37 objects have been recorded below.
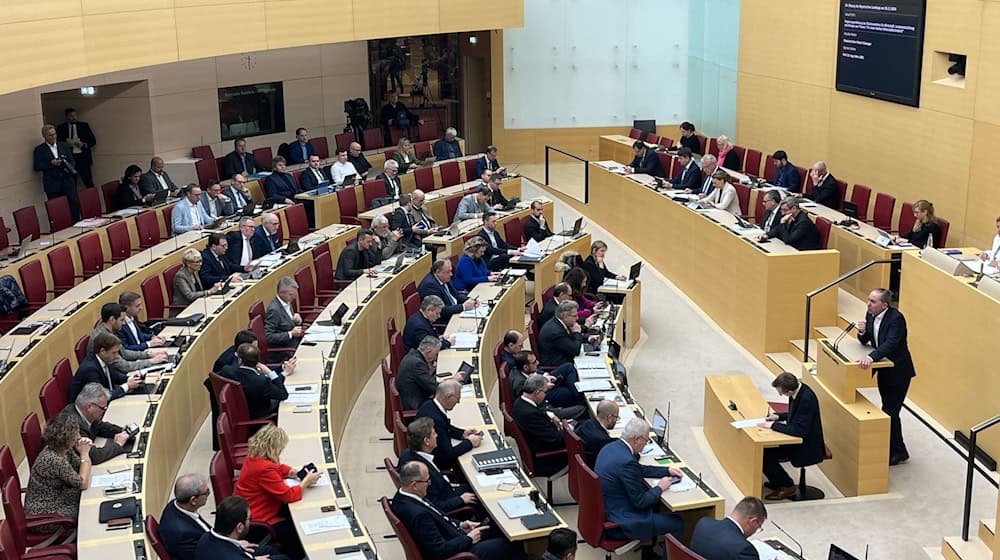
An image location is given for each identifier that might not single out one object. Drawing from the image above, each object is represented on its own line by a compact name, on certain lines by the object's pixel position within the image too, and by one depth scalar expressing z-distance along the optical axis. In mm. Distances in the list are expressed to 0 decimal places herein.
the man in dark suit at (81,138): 17391
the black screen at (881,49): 15102
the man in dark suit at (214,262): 12672
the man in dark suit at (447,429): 8477
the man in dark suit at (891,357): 10359
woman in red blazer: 7520
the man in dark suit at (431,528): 7285
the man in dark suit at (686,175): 17438
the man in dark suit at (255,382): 9406
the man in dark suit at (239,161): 18016
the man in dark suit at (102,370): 9148
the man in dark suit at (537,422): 9242
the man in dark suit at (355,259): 13492
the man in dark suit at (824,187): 15727
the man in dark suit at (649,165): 18688
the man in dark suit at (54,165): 15656
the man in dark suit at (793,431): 9648
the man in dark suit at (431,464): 7902
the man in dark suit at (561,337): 10906
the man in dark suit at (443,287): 12211
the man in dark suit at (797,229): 13633
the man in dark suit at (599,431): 8875
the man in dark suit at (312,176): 17453
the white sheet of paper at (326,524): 7156
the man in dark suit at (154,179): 16094
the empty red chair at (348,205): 16656
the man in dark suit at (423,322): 10883
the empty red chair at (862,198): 15539
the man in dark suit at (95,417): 8164
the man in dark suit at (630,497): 8062
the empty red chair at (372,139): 21125
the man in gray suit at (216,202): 15203
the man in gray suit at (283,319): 11156
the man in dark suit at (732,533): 6980
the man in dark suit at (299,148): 19234
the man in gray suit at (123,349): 9688
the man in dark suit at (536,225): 15773
